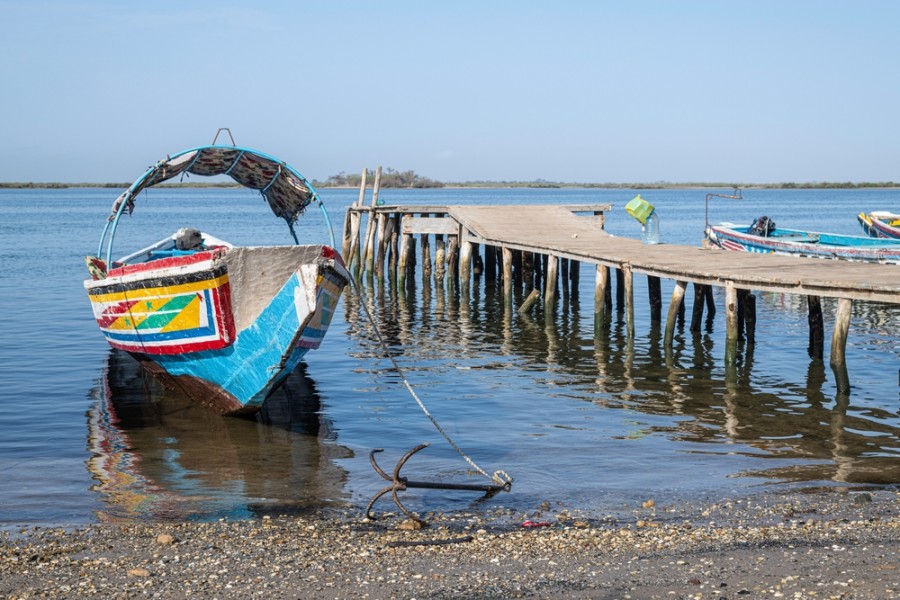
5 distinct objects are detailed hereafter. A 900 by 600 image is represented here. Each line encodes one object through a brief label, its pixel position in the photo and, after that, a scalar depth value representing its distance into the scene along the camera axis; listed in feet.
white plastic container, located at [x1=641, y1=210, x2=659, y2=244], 69.41
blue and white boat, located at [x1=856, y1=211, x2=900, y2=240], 91.09
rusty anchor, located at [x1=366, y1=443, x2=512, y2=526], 24.85
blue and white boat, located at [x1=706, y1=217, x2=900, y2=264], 73.00
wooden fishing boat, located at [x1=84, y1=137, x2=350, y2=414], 35.76
